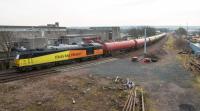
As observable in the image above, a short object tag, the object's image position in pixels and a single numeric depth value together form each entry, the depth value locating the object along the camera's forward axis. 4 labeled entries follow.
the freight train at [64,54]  28.72
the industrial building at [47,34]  49.31
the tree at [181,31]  170.31
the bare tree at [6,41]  38.25
